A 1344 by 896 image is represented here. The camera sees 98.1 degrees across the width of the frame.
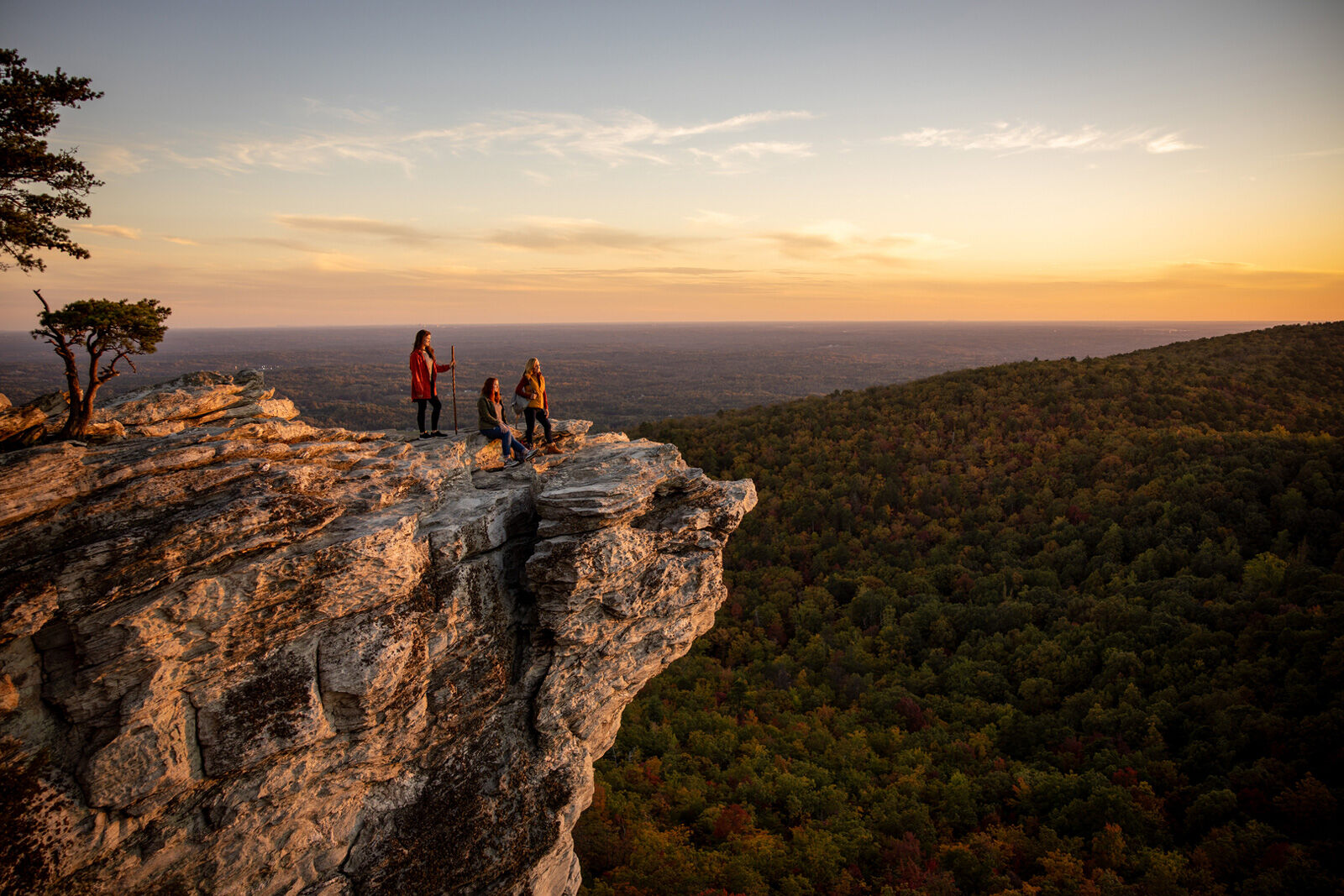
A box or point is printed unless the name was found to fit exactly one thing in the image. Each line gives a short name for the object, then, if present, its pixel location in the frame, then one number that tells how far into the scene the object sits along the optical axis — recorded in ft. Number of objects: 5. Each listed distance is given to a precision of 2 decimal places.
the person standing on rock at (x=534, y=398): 42.68
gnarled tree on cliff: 29.04
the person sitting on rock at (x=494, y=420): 40.63
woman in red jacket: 40.37
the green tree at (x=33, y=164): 31.12
